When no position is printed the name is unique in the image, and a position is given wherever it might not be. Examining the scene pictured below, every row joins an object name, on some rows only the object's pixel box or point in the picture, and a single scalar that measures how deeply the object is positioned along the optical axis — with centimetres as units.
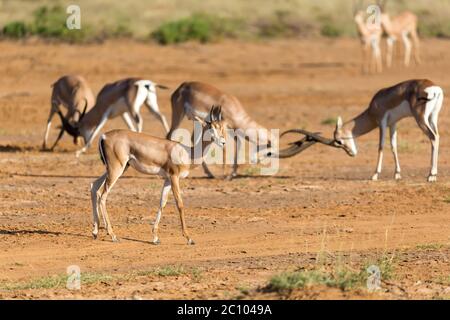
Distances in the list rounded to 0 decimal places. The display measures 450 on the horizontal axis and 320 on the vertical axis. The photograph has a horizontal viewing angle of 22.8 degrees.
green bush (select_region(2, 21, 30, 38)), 3209
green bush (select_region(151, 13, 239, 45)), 3288
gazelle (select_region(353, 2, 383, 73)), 3060
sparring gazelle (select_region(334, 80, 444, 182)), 1587
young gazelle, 1202
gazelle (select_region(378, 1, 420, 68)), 3183
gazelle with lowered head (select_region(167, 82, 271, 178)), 1675
